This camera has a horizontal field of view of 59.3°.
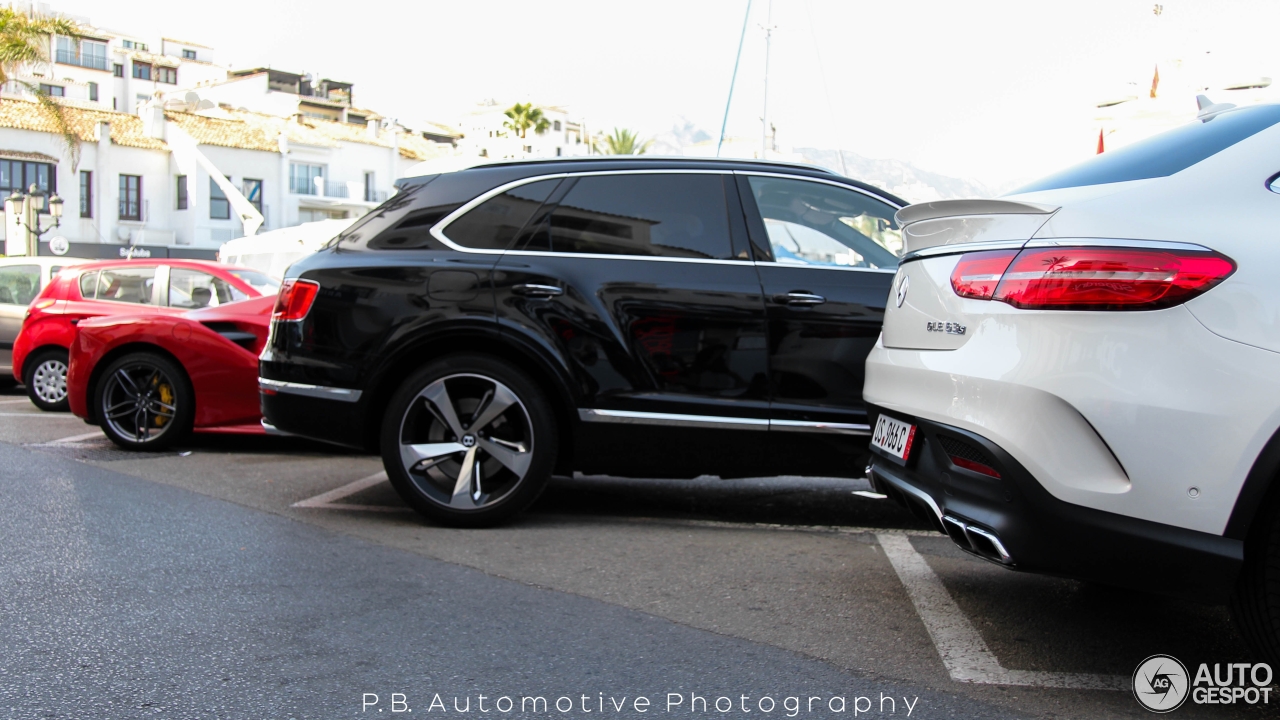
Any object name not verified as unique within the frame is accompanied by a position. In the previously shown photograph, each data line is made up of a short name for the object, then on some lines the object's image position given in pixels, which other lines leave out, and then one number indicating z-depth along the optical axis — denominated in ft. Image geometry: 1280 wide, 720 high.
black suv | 16.31
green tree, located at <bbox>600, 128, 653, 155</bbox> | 232.53
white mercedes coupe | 9.05
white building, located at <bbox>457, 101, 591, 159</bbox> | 148.66
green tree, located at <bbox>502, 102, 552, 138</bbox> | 200.54
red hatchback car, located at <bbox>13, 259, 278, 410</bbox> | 31.68
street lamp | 86.12
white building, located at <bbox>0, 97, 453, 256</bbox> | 143.13
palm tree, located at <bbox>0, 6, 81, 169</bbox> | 86.79
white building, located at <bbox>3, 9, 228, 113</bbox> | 229.66
